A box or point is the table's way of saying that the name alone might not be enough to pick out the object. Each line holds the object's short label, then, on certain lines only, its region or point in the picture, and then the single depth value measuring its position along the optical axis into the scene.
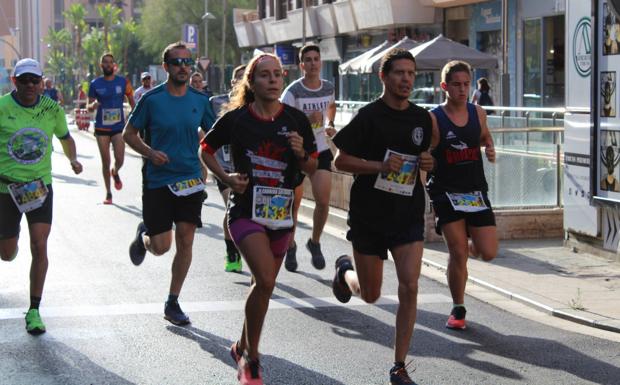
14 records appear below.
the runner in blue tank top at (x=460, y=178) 7.86
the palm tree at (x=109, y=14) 79.35
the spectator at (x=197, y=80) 16.38
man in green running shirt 7.96
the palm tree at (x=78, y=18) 96.04
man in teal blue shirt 8.32
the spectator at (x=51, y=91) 29.18
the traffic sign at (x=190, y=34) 42.16
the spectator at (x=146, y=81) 21.22
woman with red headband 6.32
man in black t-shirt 6.61
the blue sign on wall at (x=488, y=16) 33.09
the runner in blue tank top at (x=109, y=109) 17.12
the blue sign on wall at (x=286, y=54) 53.53
